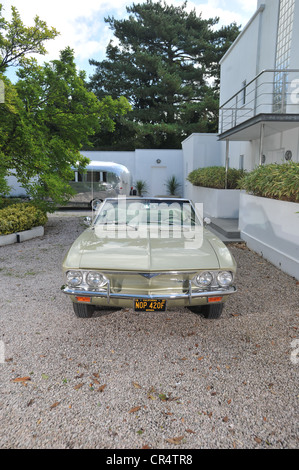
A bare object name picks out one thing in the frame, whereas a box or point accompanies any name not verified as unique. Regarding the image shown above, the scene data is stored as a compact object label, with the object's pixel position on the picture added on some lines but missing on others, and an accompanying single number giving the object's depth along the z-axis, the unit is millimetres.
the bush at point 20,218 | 8164
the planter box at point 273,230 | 5621
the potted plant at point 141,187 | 23000
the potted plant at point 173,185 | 22812
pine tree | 27312
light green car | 3135
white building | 9579
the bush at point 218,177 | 11828
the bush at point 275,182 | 5961
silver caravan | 15750
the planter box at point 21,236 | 8054
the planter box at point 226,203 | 11156
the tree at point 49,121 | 9109
